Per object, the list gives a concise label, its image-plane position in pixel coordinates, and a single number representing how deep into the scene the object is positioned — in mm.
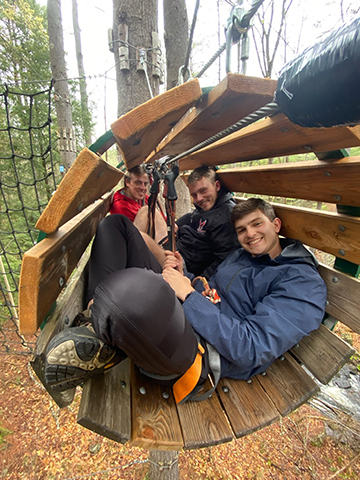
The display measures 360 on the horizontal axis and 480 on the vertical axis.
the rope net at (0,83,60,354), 4188
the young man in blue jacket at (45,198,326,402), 836
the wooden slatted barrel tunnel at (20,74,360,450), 761
